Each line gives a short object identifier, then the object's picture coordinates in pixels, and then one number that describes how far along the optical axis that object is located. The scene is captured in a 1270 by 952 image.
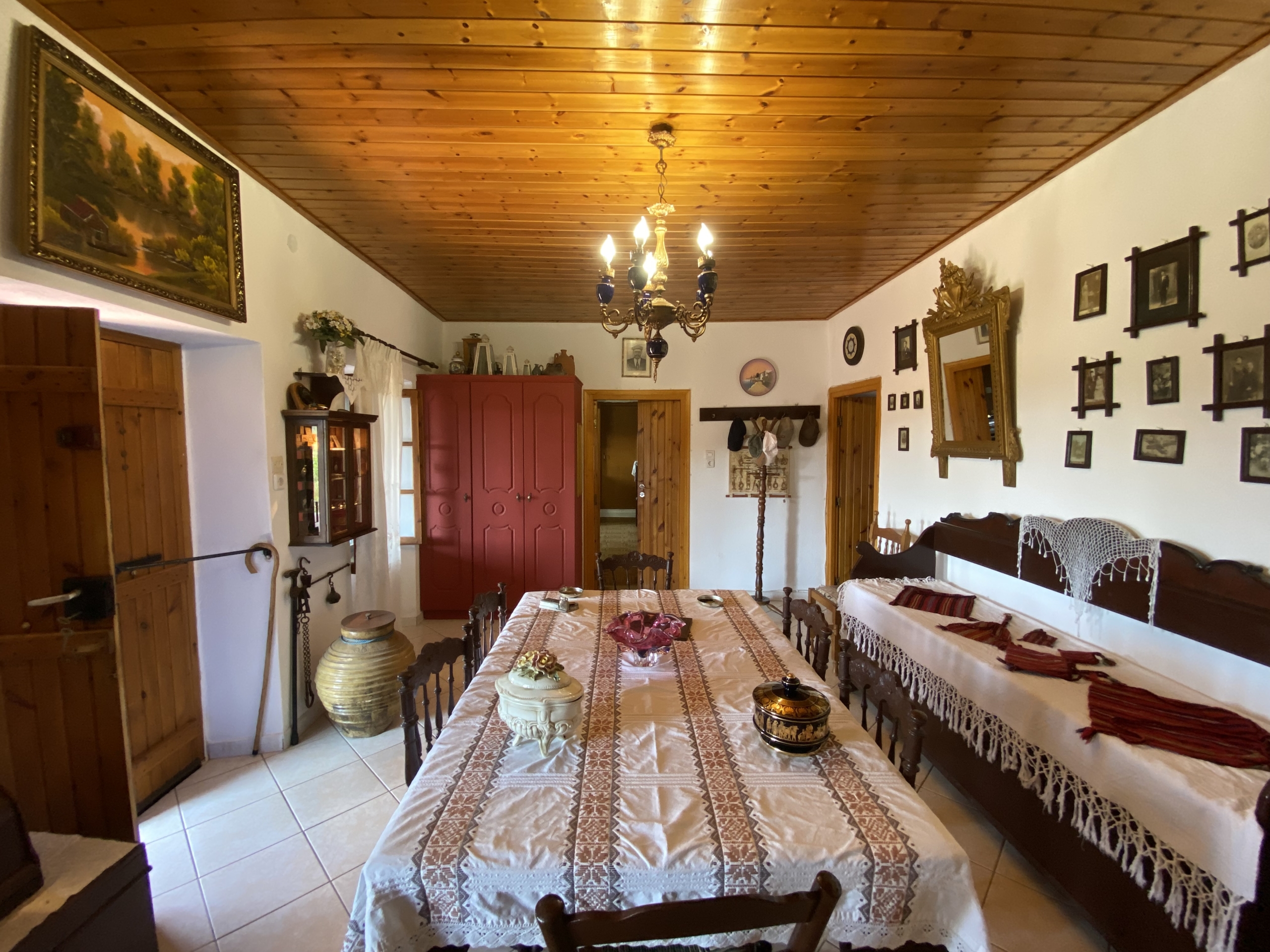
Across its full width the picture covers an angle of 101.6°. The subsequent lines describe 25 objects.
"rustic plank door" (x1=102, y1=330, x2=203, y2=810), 2.04
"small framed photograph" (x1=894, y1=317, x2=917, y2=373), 3.38
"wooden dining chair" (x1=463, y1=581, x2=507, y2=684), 1.89
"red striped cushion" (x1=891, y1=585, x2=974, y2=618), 2.55
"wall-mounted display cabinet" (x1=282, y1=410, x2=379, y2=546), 2.54
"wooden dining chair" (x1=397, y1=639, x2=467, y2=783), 1.35
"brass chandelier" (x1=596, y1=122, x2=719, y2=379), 1.72
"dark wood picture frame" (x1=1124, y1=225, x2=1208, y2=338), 1.71
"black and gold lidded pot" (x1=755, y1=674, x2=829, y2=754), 1.26
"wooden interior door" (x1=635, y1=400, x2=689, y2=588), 4.88
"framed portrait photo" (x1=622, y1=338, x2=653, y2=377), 4.71
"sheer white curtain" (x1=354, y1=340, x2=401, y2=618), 3.23
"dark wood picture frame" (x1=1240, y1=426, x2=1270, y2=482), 1.52
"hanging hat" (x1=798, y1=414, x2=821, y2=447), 4.67
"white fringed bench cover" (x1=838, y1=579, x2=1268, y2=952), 1.21
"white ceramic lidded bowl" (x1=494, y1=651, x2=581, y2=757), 1.30
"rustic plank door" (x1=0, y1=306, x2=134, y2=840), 1.56
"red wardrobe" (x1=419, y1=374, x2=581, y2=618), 4.12
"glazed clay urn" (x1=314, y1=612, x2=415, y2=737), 2.51
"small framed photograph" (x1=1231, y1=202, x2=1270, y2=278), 1.51
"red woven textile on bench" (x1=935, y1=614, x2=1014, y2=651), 2.17
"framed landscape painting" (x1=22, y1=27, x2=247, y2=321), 1.43
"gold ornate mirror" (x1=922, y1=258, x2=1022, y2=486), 2.52
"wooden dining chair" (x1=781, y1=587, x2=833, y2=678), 1.86
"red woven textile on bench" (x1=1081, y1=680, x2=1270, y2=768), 1.39
